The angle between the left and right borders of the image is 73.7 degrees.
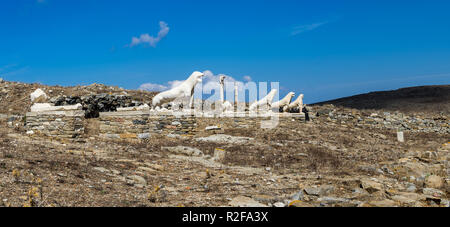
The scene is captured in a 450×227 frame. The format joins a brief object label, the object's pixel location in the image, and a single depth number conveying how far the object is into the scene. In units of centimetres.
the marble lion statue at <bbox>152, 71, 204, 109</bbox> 1427
